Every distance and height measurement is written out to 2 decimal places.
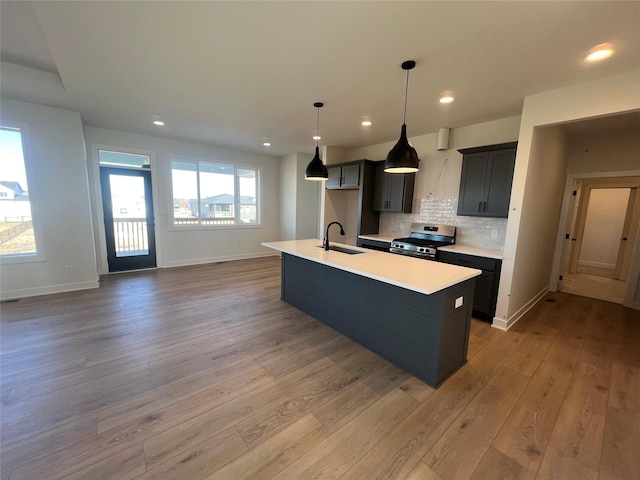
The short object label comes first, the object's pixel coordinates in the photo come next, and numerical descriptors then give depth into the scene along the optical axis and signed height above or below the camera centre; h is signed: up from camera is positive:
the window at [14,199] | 3.61 +0.00
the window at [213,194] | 5.73 +0.27
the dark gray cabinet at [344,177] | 4.99 +0.64
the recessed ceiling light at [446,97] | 2.83 +1.30
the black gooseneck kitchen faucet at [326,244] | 3.36 -0.48
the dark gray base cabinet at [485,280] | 3.23 -0.87
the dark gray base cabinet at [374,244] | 4.52 -0.64
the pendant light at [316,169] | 3.43 +0.51
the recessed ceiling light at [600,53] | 1.96 +1.29
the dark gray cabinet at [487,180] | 3.32 +0.44
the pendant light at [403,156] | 2.34 +0.49
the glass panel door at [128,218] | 4.97 -0.32
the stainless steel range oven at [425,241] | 3.78 -0.50
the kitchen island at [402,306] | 2.10 -0.92
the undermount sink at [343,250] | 3.36 -0.56
